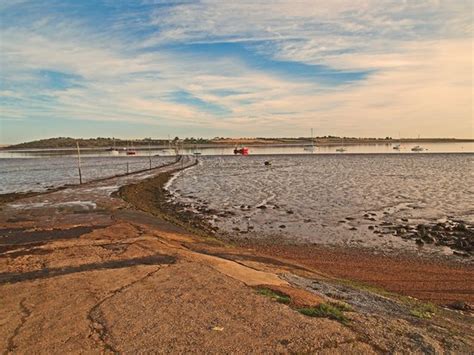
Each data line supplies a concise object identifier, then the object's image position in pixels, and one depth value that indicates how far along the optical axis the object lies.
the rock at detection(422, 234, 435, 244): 16.79
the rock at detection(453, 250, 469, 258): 14.87
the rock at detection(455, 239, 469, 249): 15.85
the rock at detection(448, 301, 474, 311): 9.19
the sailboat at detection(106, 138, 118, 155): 132.49
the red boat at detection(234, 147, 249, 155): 116.72
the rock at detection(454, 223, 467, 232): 18.58
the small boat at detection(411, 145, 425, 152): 127.06
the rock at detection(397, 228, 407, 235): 18.36
